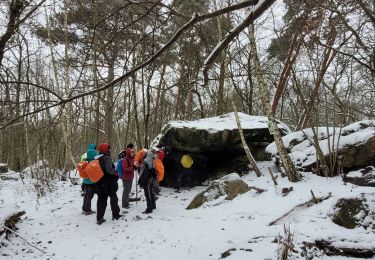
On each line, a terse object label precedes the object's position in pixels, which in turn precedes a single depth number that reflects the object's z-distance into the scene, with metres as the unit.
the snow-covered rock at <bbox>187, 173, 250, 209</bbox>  7.58
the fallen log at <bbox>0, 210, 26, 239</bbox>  5.76
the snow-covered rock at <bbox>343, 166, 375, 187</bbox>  6.60
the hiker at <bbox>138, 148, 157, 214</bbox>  7.41
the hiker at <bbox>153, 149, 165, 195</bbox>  7.88
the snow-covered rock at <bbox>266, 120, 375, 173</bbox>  7.14
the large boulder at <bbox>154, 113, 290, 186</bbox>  9.27
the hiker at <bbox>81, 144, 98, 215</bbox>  7.48
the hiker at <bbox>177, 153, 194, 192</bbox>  9.55
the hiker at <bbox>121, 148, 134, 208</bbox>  7.92
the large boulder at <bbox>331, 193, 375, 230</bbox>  5.05
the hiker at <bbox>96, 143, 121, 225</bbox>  6.88
